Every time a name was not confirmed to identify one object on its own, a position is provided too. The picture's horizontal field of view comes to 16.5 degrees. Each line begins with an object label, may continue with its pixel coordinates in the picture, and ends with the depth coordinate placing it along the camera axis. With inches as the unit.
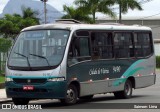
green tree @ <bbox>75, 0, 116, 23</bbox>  2235.5
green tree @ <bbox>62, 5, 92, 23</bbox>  2345.0
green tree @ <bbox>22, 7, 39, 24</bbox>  2659.9
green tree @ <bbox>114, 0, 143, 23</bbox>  2244.1
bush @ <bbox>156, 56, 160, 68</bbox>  2556.1
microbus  666.2
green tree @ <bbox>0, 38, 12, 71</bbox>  1177.7
